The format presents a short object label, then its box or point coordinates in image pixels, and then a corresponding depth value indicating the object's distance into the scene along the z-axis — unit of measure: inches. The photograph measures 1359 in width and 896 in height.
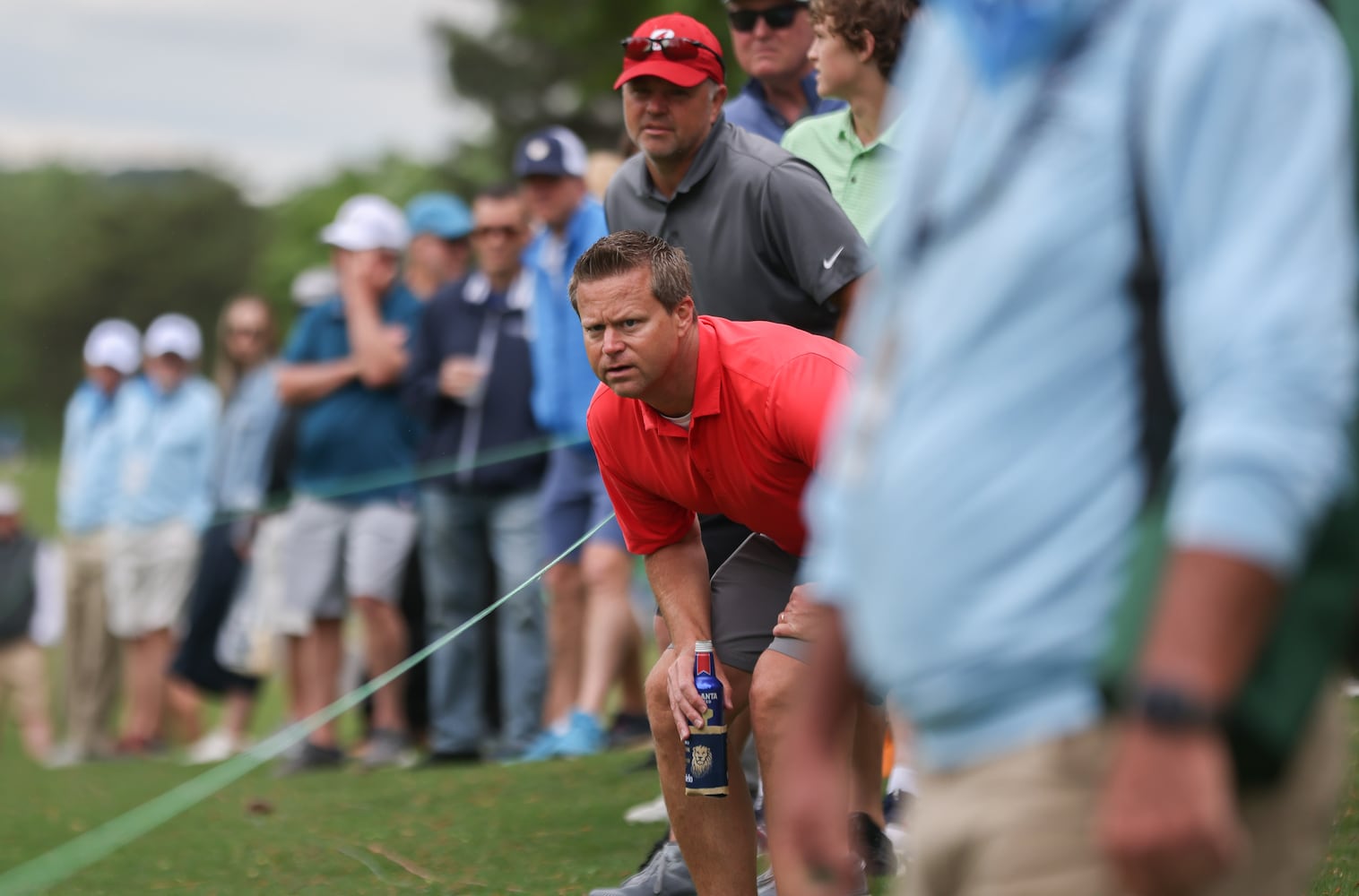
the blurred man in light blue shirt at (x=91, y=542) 927.7
